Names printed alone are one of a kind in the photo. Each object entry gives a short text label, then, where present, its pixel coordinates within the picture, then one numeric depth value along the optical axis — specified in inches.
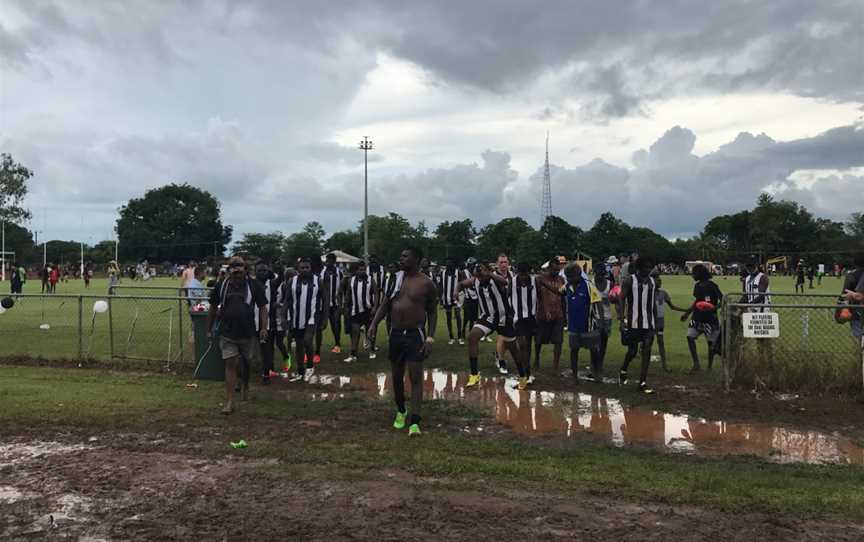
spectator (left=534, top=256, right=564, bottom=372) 415.5
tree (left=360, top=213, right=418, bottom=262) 4220.0
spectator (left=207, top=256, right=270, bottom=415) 325.7
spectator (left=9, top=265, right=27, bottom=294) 1053.8
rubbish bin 394.0
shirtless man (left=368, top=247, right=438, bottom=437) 283.1
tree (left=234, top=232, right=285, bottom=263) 4570.6
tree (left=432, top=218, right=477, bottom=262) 4571.9
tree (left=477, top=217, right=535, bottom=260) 4295.8
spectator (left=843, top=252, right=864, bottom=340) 339.0
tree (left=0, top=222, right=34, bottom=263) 3634.4
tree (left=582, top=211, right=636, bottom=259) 4680.1
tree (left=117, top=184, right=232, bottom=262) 4160.9
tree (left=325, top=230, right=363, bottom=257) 4751.5
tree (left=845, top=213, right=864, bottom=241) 4982.8
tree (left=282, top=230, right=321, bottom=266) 4741.6
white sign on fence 343.8
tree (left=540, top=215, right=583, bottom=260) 4111.7
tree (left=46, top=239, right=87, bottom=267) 4312.5
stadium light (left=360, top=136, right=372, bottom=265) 2091.5
